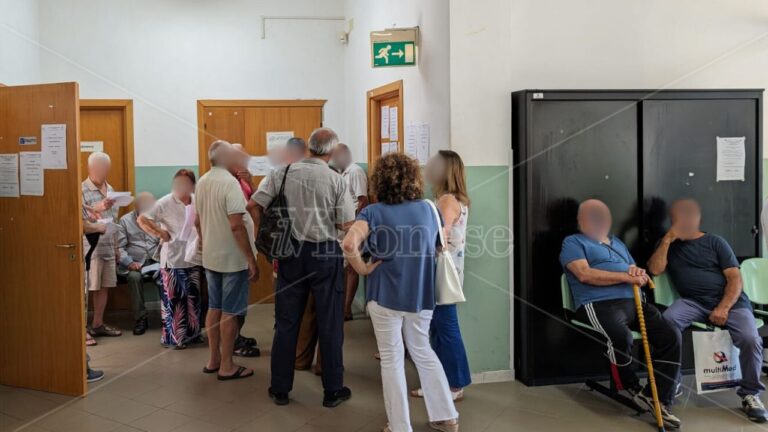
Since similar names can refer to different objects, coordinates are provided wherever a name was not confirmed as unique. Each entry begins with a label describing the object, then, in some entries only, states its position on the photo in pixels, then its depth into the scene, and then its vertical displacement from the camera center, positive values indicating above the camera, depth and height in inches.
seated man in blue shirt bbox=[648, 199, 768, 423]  146.0 -23.2
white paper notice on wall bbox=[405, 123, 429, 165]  182.4 +13.6
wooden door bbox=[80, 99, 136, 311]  255.3 +20.7
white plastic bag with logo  144.6 -37.5
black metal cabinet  165.5 +2.9
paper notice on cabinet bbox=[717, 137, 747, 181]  171.5 +7.2
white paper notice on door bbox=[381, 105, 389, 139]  226.2 +22.8
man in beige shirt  168.7 -14.5
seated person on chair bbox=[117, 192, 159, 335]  232.1 -18.6
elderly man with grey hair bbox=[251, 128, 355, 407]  151.2 -16.2
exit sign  186.9 +39.5
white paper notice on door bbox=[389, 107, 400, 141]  218.2 +21.2
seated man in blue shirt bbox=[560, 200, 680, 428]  144.2 -26.2
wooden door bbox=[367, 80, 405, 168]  210.2 +24.5
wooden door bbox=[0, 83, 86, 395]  160.1 -16.4
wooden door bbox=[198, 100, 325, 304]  264.1 +26.3
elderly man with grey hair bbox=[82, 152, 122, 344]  218.5 -20.4
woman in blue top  127.3 -14.8
